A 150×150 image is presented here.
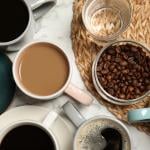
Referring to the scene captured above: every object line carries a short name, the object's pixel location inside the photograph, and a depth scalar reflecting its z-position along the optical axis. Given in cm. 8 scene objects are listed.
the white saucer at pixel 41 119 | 65
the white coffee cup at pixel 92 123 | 63
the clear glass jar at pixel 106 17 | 66
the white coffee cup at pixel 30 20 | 61
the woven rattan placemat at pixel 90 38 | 66
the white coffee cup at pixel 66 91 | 63
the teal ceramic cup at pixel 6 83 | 66
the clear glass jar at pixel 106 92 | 65
